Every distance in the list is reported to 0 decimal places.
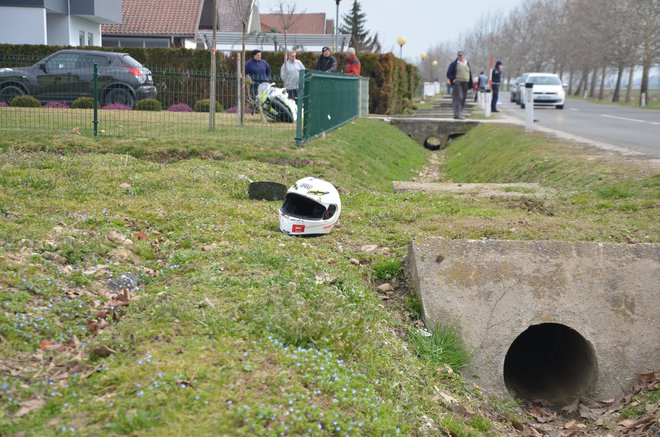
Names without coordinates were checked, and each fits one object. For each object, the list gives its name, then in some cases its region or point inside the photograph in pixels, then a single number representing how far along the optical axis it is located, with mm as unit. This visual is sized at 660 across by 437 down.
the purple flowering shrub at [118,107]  16594
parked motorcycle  18781
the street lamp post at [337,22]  38656
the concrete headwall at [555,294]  7375
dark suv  17844
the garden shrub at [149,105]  16766
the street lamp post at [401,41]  58281
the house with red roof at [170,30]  49406
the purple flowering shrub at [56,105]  16844
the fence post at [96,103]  14742
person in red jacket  24812
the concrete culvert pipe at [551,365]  7914
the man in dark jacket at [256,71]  19750
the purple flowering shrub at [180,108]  16620
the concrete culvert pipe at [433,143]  26734
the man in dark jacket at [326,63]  21673
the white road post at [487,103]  29969
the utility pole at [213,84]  15695
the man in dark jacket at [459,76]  24578
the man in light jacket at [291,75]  19281
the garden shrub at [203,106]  18375
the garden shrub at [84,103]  16245
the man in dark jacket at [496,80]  33588
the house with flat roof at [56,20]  33812
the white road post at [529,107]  20125
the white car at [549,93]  40562
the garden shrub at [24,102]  15953
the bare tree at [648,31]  52219
